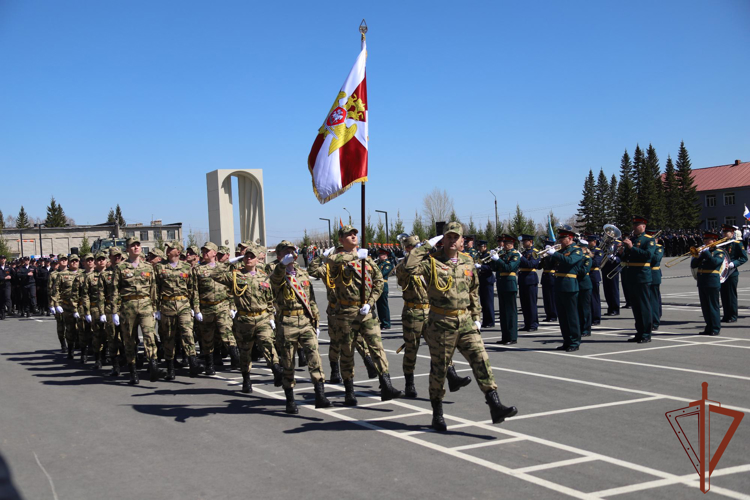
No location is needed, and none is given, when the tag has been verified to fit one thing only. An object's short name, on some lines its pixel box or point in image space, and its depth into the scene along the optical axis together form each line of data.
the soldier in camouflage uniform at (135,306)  10.09
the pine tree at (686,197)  80.81
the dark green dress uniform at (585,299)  12.15
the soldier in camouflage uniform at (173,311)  10.39
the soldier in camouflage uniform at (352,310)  7.98
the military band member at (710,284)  12.41
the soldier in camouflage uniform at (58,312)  13.77
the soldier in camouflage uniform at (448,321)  6.57
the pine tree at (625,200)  80.88
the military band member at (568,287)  11.31
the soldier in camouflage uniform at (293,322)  7.70
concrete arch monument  40.22
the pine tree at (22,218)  124.57
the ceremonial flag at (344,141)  8.27
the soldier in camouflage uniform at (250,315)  8.98
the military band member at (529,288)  14.23
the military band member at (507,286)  12.54
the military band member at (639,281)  11.87
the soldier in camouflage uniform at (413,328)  8.20
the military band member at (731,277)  13.59
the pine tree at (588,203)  87.12
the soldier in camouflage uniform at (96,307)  11.02
